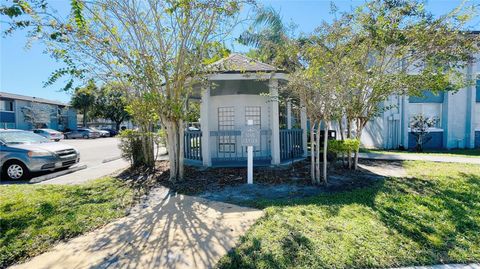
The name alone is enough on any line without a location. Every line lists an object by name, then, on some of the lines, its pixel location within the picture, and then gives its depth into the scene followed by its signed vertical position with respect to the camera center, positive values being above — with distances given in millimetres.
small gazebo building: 8953 -10
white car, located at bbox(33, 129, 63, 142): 27006 -535
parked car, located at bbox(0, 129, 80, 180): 7770 -878
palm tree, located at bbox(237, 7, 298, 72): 6520 +2199
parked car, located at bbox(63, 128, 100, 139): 34094 -724
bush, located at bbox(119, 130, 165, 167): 8859 -659
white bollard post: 6715 -1077
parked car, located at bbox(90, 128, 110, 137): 36709 -701
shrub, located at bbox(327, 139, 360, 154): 7422 -597
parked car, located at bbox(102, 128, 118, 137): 39941 -598
